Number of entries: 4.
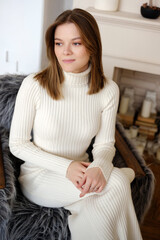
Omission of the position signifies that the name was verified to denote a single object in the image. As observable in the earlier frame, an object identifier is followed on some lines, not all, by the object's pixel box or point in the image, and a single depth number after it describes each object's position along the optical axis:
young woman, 1.12
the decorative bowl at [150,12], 1.95
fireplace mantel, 1.97
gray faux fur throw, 1.13
